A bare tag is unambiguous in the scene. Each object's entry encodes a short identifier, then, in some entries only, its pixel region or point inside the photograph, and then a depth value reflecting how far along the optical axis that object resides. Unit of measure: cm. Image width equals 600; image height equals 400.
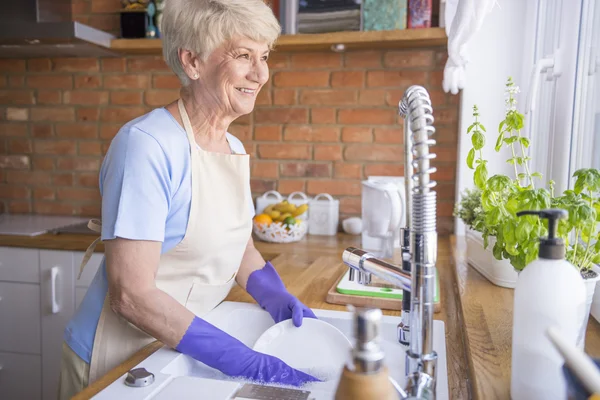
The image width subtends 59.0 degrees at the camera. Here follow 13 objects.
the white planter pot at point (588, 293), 70
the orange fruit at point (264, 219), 213
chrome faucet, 60
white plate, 105
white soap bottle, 59
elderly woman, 95
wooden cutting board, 123
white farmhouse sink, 78
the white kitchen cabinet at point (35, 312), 204
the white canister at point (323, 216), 231
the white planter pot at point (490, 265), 126
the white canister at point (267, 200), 238
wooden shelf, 201
